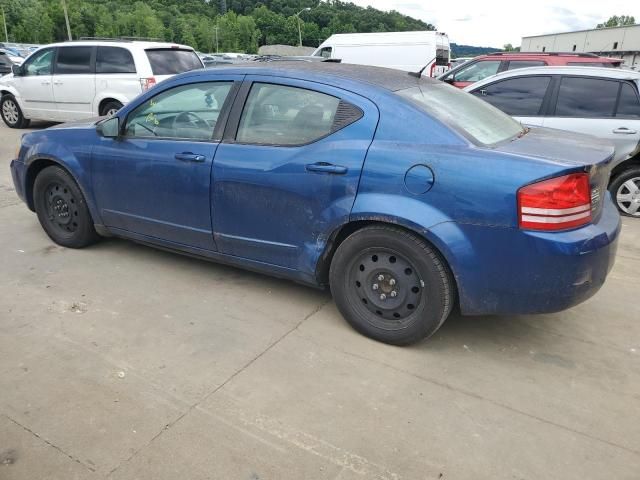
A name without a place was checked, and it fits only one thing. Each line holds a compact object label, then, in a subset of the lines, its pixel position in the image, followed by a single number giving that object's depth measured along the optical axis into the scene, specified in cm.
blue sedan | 267
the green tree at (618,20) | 10427
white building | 4612
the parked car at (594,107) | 573
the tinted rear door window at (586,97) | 582
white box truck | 1454
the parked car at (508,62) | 904
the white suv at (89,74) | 907
